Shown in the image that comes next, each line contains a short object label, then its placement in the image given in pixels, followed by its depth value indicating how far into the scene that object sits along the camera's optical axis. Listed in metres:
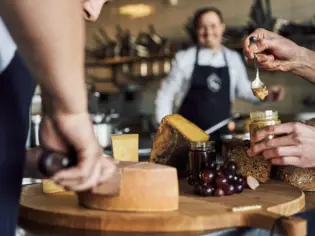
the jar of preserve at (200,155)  1.46
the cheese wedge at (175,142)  1.56
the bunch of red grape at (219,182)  1.30
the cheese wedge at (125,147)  1.50
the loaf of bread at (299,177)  1.48
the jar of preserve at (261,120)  1.44
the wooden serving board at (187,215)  1.11
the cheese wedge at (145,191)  1.15
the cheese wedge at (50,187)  1.40
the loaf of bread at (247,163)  1.49
